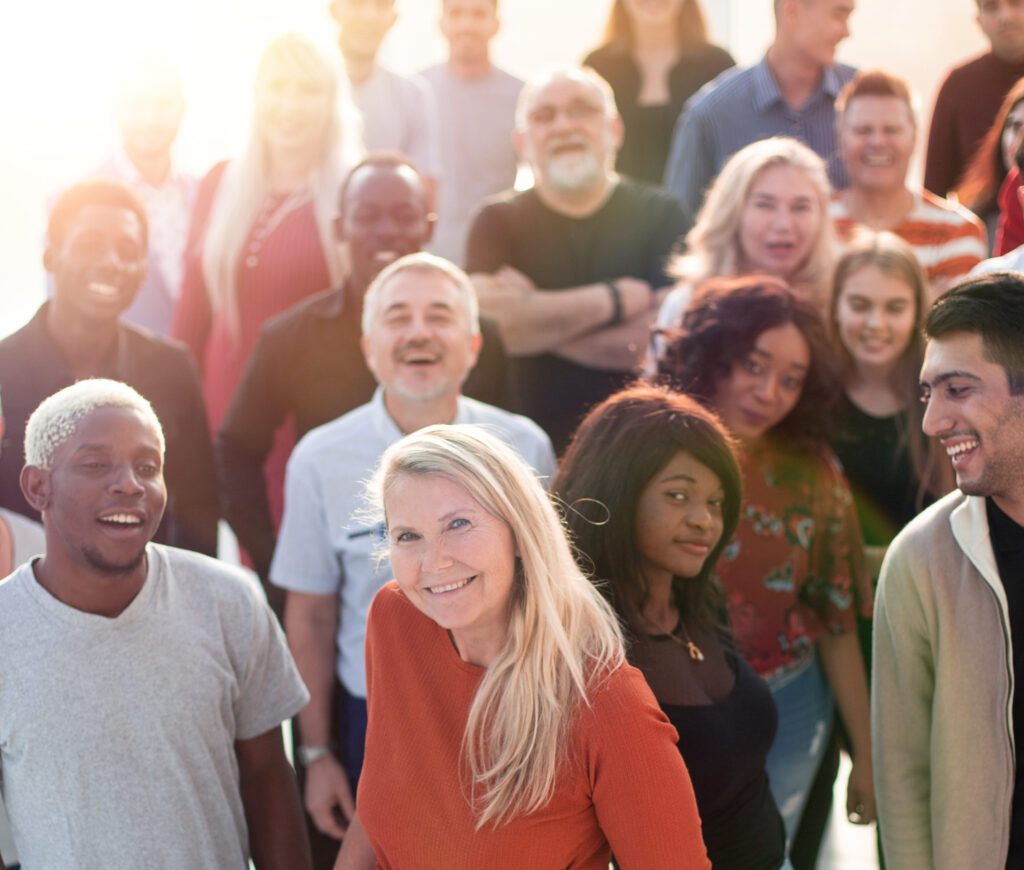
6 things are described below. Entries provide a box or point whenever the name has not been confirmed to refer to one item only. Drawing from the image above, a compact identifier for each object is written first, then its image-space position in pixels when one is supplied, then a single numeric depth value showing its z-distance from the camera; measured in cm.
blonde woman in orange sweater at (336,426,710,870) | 172
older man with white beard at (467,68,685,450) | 390
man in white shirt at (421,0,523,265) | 491
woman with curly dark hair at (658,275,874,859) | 279
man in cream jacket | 203
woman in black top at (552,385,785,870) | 211
